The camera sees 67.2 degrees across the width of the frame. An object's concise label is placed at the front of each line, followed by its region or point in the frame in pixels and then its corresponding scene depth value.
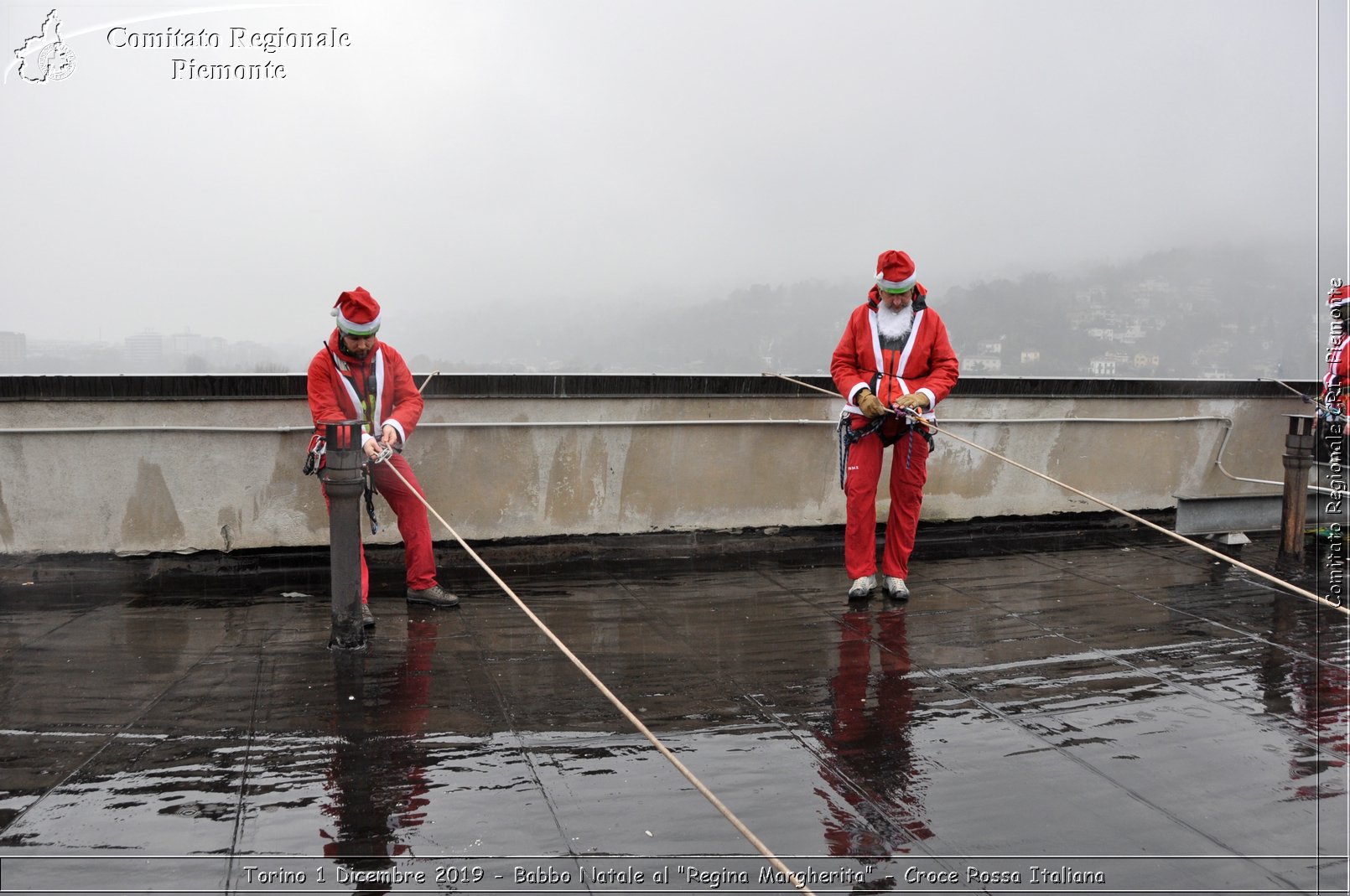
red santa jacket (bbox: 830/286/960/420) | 5.46
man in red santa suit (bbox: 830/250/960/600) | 5.46
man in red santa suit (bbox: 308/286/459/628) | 4.87
